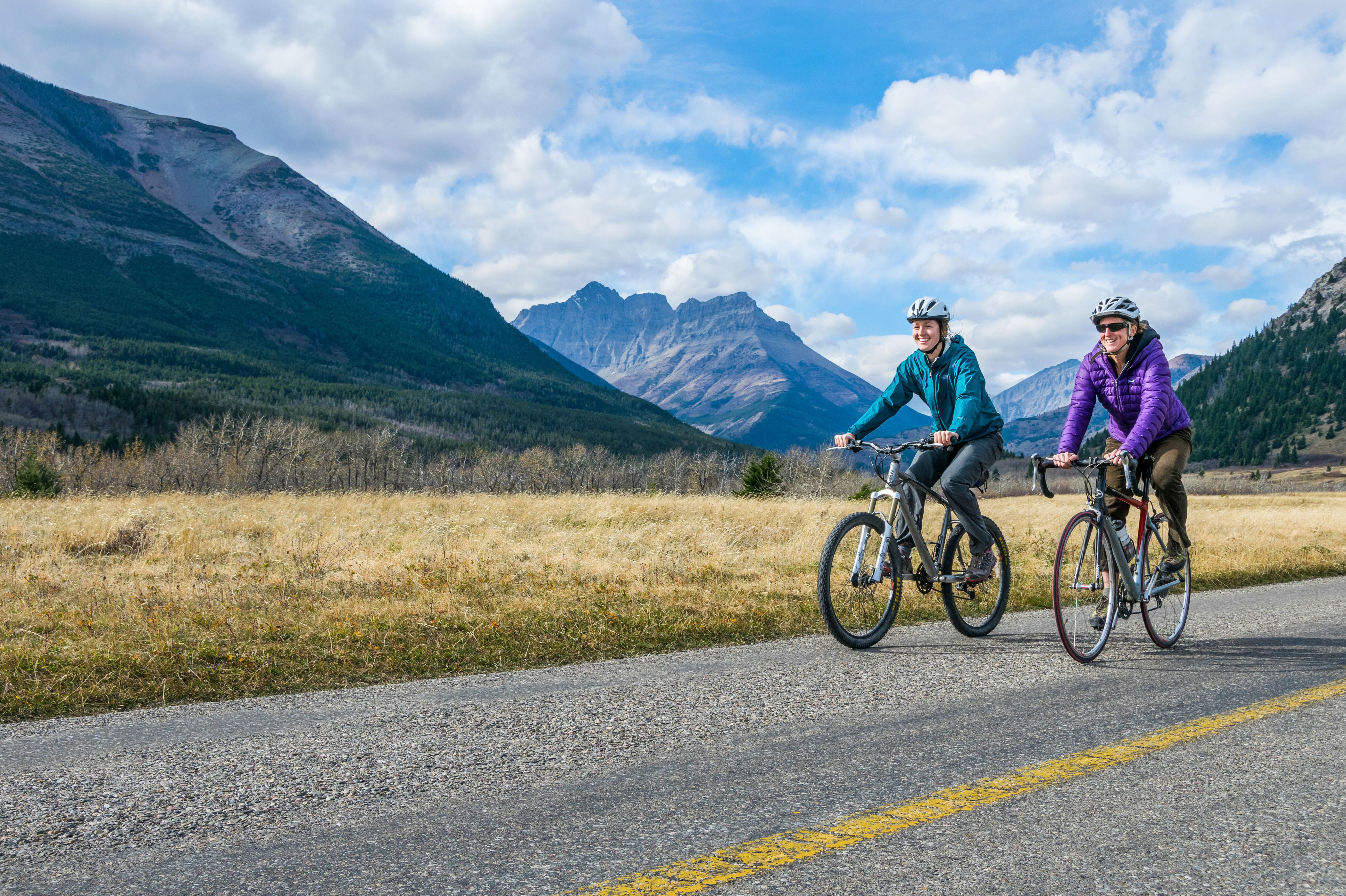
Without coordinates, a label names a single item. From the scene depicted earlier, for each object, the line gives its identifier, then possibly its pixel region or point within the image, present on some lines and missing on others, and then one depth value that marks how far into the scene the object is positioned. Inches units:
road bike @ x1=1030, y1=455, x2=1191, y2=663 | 249.8
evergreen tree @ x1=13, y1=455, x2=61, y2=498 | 978.1
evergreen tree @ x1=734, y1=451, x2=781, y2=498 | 1507.1
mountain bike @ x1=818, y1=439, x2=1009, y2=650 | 265.6
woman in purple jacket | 262.8
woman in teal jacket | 278.2
